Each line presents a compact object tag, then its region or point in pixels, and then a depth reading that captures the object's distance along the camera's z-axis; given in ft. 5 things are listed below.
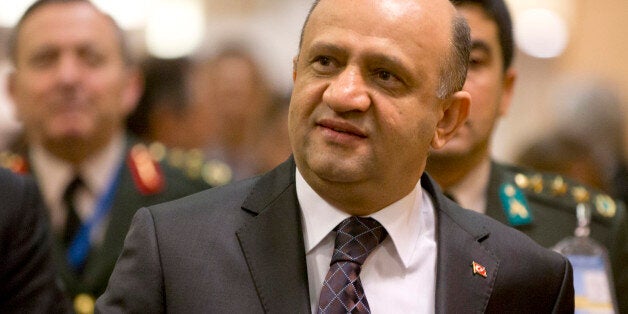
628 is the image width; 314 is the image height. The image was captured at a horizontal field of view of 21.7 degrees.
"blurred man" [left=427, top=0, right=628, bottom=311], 16.43
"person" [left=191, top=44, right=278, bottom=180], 26.74
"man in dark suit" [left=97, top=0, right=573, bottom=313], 11.01
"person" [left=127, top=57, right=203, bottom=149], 25.56
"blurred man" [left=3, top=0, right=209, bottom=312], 18.07
